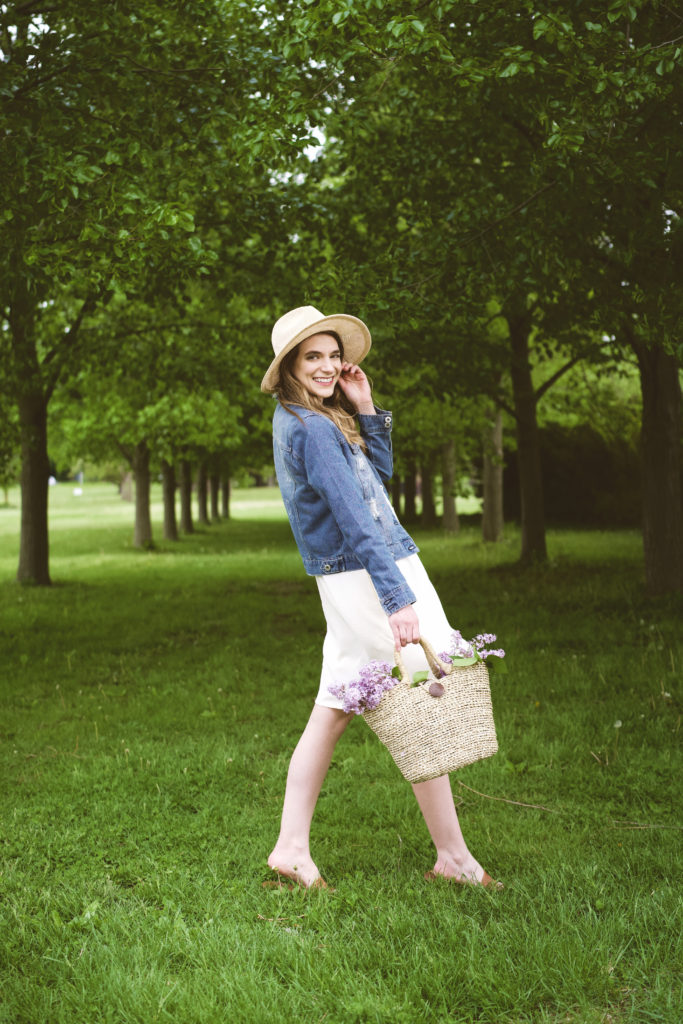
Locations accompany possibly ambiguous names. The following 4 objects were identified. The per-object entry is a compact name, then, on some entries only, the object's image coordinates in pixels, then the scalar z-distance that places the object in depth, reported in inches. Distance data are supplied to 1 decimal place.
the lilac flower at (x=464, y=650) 126.0
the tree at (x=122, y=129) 226.2
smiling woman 128.4
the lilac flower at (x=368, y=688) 119.8
